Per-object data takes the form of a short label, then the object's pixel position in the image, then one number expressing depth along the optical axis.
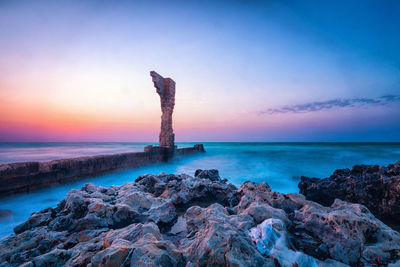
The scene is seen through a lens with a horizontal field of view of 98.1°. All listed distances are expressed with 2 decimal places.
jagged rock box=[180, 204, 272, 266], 1.17
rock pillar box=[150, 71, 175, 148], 10.09
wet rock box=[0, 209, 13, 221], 2.80
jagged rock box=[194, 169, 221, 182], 4.17
